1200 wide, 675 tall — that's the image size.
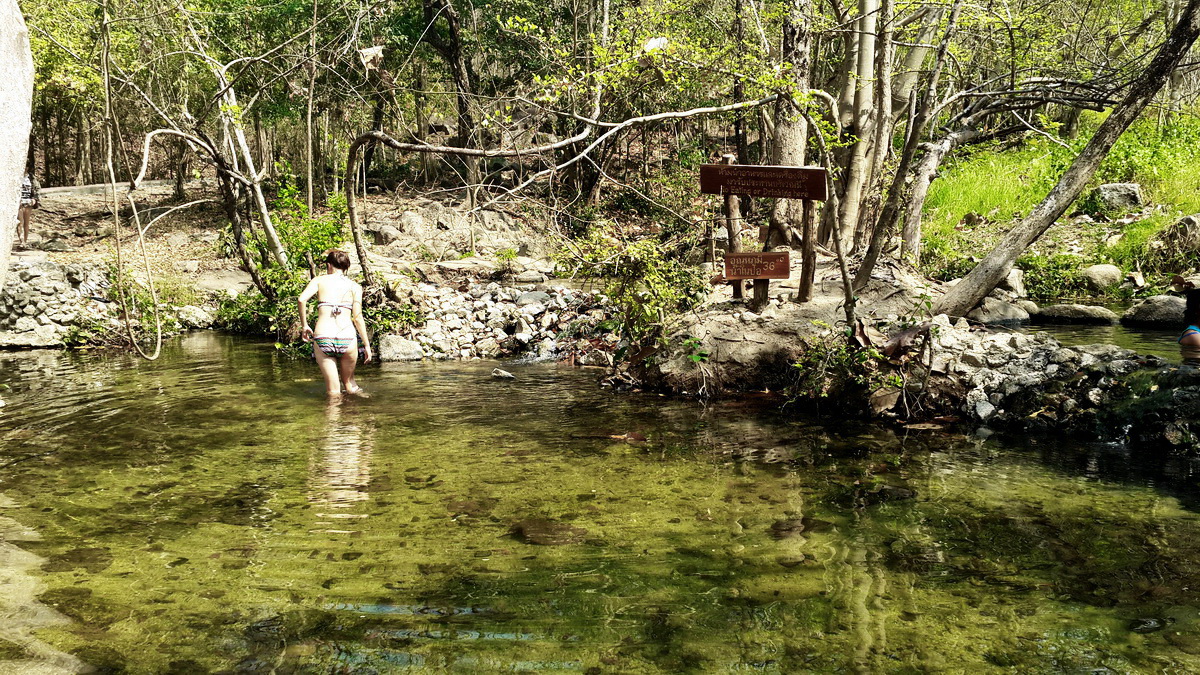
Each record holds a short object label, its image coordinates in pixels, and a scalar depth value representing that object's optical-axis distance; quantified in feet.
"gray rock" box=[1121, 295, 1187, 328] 41.12
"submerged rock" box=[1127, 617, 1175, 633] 11.55
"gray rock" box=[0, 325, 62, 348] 44.83
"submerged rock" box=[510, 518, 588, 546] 15.43
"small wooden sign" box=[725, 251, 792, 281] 28.96
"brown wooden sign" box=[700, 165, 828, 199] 25.91
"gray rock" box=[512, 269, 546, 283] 53.78
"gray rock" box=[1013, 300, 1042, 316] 46.44
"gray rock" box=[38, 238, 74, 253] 72.91
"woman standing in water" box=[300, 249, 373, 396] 29.27
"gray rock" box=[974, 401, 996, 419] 25.36
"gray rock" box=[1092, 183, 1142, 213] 58.29
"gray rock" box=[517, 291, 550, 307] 45.96
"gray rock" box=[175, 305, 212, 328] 53.59
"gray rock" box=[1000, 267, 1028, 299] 51.44
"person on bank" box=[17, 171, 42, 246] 56.89
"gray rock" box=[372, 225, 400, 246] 72.08
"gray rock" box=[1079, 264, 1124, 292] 50.93
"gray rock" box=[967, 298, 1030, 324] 44.93
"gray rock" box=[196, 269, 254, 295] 59.57
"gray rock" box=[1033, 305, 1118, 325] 43.91
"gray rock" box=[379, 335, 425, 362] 40.98
